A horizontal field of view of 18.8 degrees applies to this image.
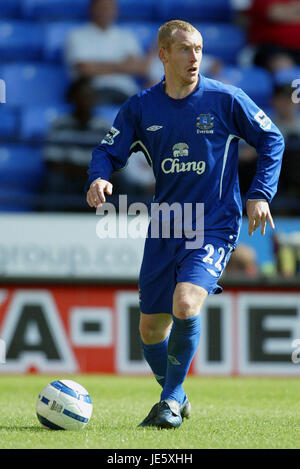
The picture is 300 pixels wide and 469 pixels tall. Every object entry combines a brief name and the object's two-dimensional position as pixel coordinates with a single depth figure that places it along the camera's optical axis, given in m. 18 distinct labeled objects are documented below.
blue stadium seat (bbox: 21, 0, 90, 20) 13.30
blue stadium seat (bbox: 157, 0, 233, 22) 13.52
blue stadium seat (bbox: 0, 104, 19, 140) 11.50
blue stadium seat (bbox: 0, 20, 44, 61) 12.82
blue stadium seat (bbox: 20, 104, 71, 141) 11.23
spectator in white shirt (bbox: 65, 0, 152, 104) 11.82
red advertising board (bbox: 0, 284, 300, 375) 9.22
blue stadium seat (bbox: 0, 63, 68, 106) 12.20
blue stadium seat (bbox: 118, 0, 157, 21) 13.61
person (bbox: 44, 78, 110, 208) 9.97
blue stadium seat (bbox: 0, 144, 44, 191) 10.91
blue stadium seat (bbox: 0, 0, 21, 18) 13.54
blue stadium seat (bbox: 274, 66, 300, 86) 11.45
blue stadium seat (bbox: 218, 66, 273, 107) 12.04
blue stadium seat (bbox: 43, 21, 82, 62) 12.57
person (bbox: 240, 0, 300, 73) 12.29
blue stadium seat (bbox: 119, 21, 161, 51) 12.94
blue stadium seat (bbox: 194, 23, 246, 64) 13.21
